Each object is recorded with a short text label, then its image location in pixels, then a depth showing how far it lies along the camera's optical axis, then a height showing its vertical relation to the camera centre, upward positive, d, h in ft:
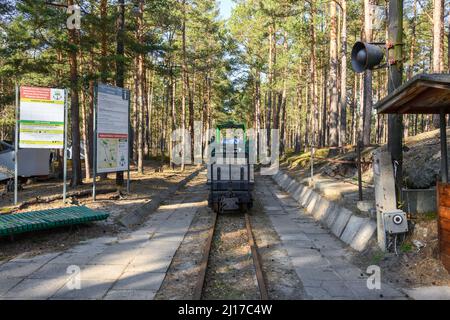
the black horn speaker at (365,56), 21.18 +5.57
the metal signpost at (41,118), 38.55 +4.08
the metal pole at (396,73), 23.66 +5.20
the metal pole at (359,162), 32.12 -0.40
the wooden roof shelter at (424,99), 17.94 +3.16
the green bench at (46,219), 25.76 -4.42
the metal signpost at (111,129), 43.86 +3.42
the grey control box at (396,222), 23.03 -3.85
